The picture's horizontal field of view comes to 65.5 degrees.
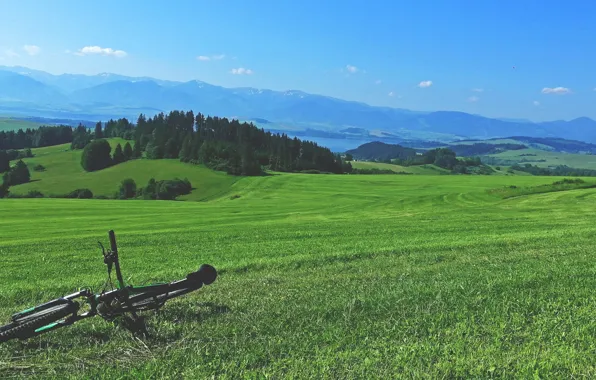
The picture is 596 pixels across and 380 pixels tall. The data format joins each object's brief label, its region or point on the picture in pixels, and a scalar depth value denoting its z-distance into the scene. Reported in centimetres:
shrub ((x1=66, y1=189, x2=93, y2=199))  11688
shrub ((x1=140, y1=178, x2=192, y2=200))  10900
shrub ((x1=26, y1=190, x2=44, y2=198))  11631
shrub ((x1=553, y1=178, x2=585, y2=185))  6282
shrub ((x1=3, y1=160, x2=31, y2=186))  12788
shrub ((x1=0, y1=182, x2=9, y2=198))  12081
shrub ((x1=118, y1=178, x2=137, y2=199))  11738
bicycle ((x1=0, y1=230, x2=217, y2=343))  586
